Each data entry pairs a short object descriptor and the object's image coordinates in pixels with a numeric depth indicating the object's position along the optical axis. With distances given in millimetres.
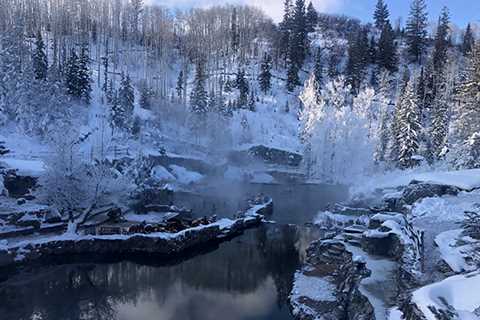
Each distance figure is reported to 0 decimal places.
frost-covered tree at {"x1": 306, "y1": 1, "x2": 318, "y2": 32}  107175
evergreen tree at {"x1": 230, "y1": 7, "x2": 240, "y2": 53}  102662
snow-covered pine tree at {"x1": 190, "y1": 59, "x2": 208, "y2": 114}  71269
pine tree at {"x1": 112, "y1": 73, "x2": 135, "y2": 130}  61750
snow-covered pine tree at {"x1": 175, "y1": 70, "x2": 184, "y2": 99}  81625
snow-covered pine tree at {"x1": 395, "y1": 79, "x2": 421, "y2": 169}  51281
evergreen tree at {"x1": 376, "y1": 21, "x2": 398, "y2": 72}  90438
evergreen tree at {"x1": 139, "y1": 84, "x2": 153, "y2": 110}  72188
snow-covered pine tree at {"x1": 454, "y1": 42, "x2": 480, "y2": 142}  40375
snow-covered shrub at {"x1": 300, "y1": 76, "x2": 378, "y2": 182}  65625
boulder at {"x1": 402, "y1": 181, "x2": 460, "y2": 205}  29064
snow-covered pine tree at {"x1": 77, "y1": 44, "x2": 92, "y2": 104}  62438
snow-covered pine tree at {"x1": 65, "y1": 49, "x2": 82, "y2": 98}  61812
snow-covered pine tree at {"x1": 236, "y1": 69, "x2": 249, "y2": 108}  79125
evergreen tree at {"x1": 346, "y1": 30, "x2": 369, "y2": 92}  84375
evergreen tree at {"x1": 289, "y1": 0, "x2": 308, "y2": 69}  92312
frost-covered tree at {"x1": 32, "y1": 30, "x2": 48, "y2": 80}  61875
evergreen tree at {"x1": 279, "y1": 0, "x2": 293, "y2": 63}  97438
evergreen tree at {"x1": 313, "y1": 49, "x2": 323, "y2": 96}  86088
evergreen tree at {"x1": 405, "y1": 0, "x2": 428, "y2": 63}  96750
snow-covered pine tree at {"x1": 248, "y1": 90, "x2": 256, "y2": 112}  78375
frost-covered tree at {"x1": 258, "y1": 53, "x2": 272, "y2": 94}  84812
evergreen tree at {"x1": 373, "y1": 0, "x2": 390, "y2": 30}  115062
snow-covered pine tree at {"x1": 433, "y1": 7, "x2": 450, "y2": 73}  86750
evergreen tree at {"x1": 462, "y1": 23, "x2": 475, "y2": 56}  96062
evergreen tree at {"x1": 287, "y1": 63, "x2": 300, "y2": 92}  86500
